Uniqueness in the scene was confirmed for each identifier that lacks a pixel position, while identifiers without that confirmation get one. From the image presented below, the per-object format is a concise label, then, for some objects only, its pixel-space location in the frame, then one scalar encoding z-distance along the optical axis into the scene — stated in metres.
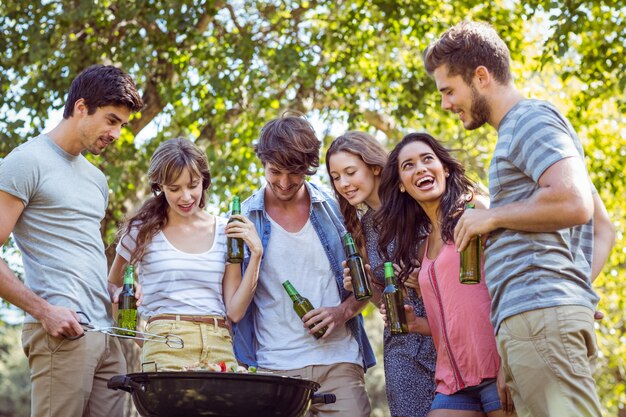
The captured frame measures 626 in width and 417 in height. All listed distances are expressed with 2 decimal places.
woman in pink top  3.44
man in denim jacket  4.08
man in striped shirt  2.75
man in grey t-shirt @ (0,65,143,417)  3.58
